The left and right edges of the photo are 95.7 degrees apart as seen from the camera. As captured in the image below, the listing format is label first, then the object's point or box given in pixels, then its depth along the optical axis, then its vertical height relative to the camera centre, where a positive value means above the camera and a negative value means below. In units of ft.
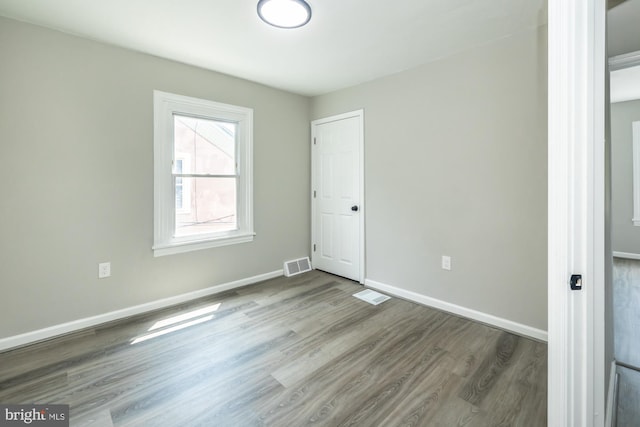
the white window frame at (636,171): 13.66 +1.97
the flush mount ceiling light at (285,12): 6.48 +4.72
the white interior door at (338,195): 11.87 +0.80
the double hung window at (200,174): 9.52 +1.46
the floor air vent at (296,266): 12.92 -2.41
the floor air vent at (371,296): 10.18 -3.02
